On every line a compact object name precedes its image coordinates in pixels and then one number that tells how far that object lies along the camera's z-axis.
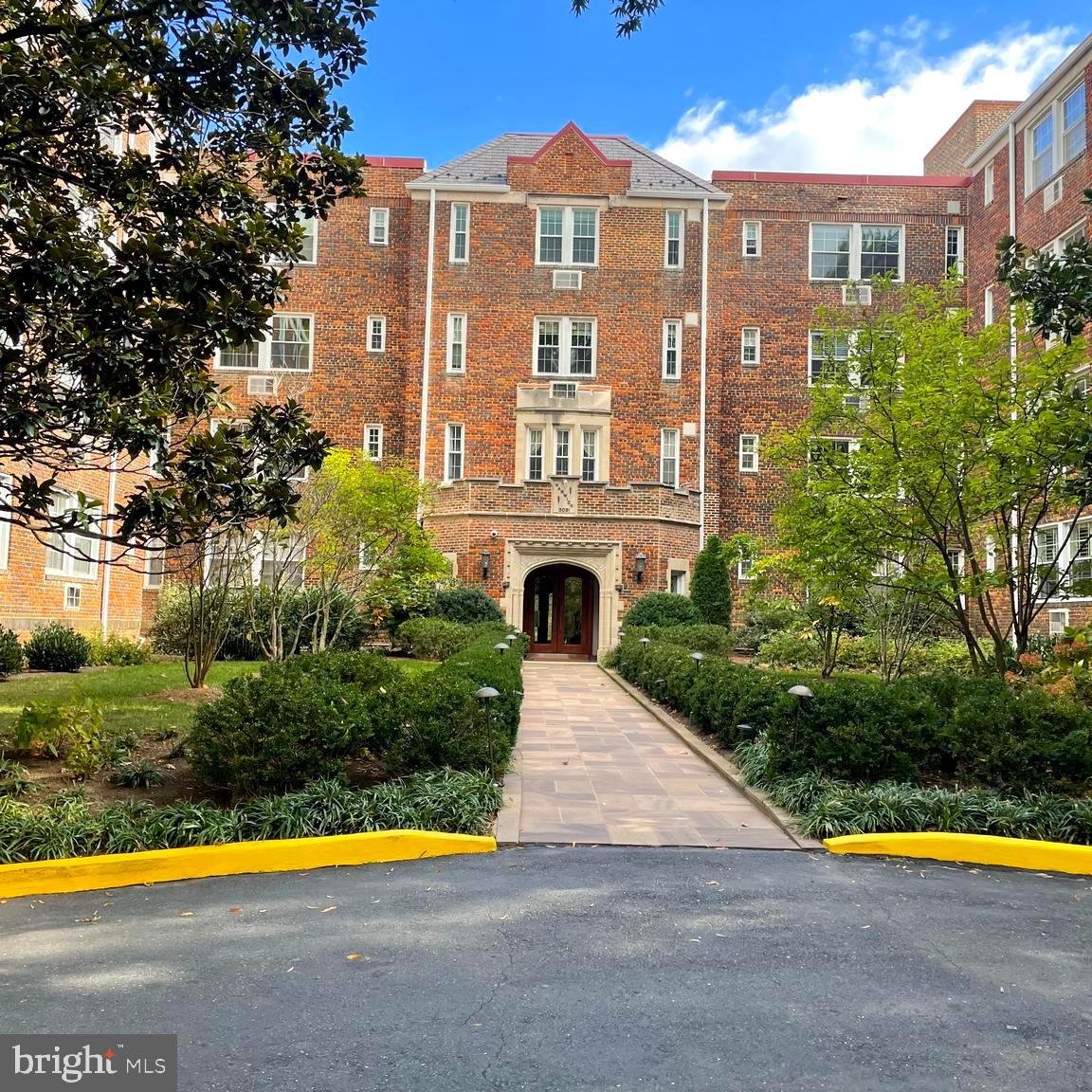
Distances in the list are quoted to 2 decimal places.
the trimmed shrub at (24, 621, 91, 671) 16.89
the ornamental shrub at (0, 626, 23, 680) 15.20
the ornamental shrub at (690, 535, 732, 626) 23.62
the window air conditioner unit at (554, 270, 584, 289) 26.48
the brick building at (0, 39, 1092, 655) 24.25
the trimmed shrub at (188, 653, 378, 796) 6.71
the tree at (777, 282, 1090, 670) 9.96
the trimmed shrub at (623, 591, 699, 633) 22.06
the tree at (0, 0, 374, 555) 5.91
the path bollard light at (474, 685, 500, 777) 7.63
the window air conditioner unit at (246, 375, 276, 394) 26.83
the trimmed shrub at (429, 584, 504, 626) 22.05
